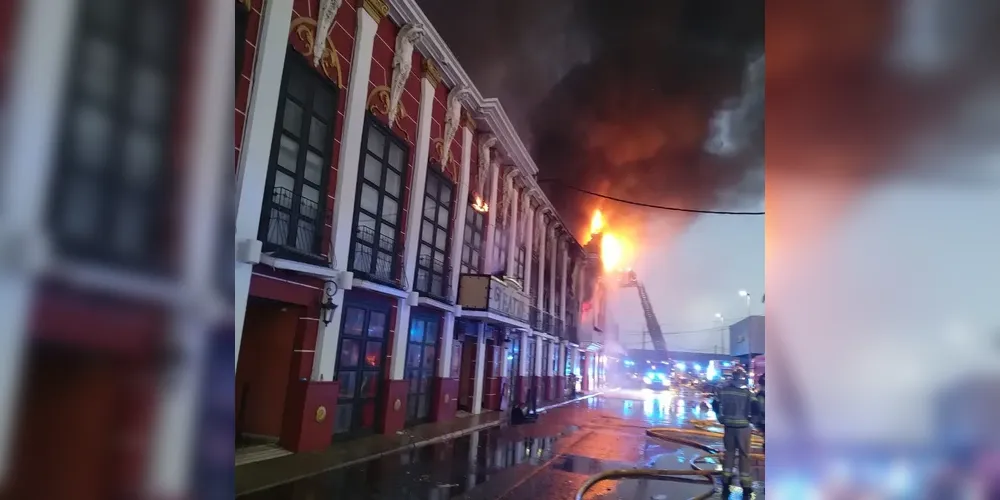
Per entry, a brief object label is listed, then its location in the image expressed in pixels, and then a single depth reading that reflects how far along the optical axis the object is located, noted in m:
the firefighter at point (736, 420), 4.53
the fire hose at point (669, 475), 4.51
